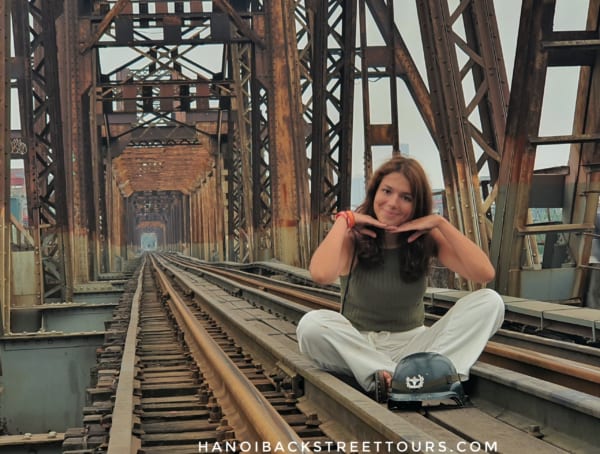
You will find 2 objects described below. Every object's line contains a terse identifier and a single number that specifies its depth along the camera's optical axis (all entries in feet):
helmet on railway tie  11.83
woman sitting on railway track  12.59
